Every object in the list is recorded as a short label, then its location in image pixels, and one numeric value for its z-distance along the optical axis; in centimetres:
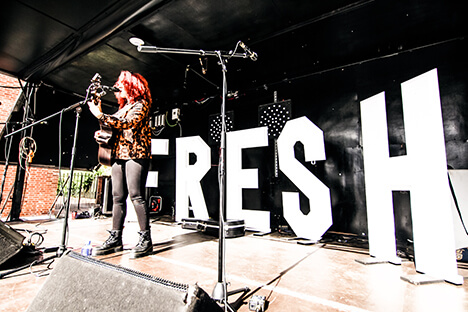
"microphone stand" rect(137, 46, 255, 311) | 124
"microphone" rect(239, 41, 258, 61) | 172
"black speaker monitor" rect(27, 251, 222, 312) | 67
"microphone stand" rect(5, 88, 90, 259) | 200
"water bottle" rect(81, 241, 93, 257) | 208
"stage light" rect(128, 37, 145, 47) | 352
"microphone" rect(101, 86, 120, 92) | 207
